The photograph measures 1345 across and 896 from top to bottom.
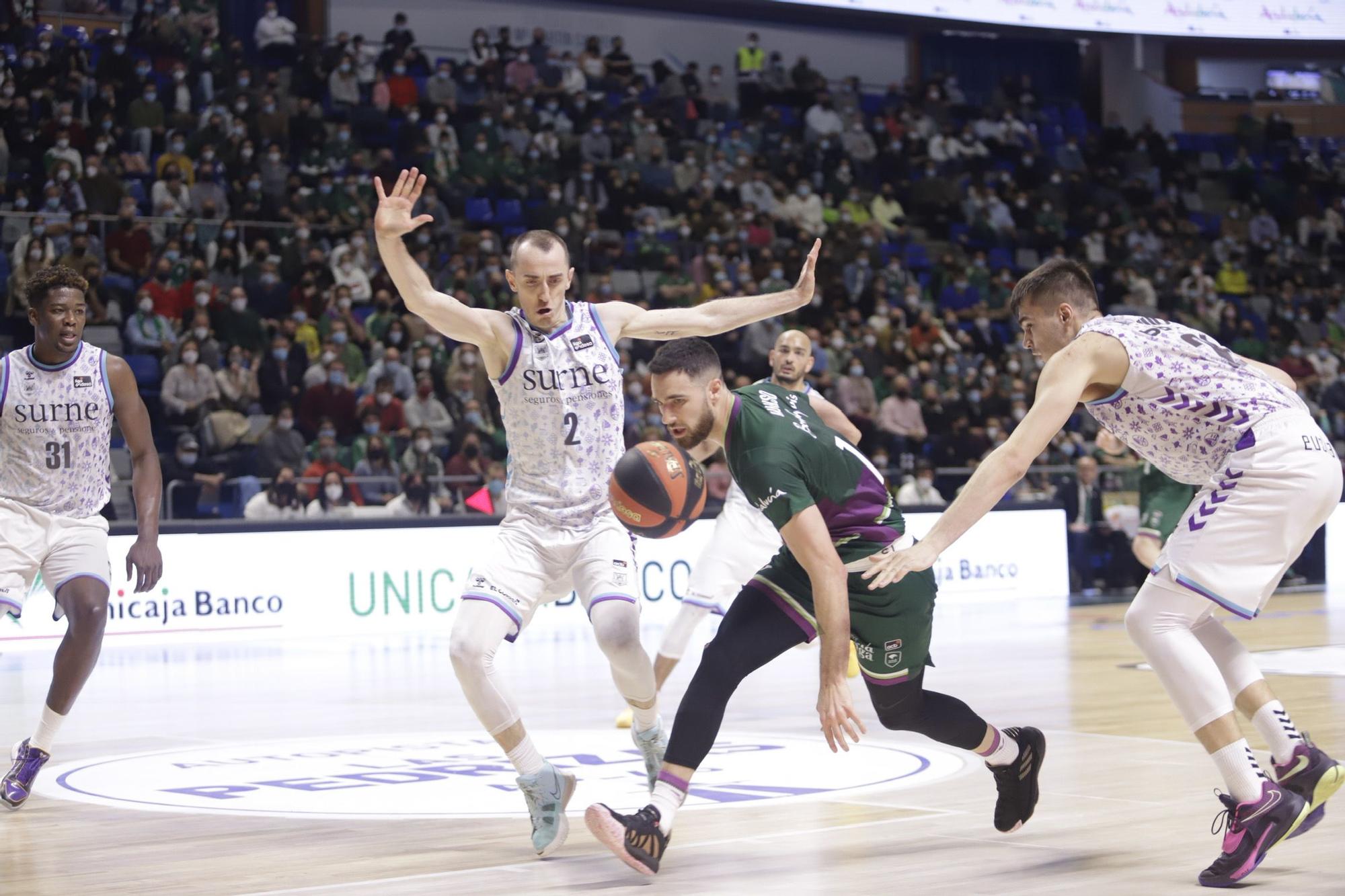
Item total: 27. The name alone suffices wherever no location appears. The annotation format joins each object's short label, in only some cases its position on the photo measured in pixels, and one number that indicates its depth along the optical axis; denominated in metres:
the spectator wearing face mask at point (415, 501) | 15.57
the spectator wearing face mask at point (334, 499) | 15.09
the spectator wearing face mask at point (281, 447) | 16.05
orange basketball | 5.84
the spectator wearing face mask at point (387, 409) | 17.27
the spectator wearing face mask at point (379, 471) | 16.12
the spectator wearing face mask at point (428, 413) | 17.48
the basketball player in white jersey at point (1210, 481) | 4.78
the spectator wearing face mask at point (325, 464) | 15.95
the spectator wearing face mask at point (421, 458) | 16.47
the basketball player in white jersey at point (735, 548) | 8.30
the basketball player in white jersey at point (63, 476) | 6.62
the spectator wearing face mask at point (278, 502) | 15.26
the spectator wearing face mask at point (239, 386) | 16.81
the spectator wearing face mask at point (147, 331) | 17.22
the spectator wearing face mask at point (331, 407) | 17.09
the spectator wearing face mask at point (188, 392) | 16.55
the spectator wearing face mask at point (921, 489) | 18.06
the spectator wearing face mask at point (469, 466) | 16.47
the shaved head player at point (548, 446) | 5.73
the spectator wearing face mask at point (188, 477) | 15.31
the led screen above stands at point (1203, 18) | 26.84
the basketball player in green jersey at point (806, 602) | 4.83
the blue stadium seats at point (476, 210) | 21.59
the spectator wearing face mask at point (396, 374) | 17.70
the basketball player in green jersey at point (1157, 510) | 11.43
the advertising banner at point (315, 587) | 13.60
